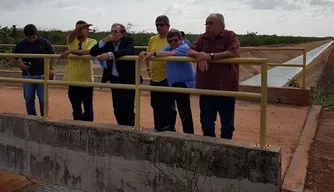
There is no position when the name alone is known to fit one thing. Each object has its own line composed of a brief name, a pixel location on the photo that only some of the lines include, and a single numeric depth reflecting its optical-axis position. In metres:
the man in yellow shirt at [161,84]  4.62
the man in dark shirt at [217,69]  3.73
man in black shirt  5.69
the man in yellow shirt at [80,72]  5.03
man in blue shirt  4.32
